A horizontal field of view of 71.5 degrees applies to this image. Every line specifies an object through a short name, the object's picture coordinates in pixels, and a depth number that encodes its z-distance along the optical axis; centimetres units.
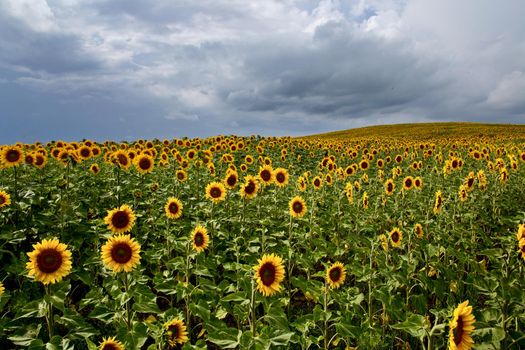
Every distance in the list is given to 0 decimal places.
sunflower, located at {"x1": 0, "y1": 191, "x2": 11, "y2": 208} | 611
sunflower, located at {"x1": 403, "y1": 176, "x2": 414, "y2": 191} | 884
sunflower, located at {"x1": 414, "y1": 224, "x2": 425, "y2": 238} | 627
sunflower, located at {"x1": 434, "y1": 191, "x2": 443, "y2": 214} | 696
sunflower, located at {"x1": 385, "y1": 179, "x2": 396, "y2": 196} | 884
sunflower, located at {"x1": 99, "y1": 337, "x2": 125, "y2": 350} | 324
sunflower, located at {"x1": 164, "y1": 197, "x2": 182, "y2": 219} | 631
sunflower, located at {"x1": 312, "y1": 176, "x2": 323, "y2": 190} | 893
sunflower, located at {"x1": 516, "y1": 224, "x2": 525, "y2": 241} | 405
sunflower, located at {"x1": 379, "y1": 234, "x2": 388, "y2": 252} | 546
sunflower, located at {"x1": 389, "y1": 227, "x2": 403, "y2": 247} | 569
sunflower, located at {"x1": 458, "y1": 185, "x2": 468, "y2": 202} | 754
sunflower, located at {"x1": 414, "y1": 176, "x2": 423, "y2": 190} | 876
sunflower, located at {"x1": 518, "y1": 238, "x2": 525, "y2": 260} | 404
